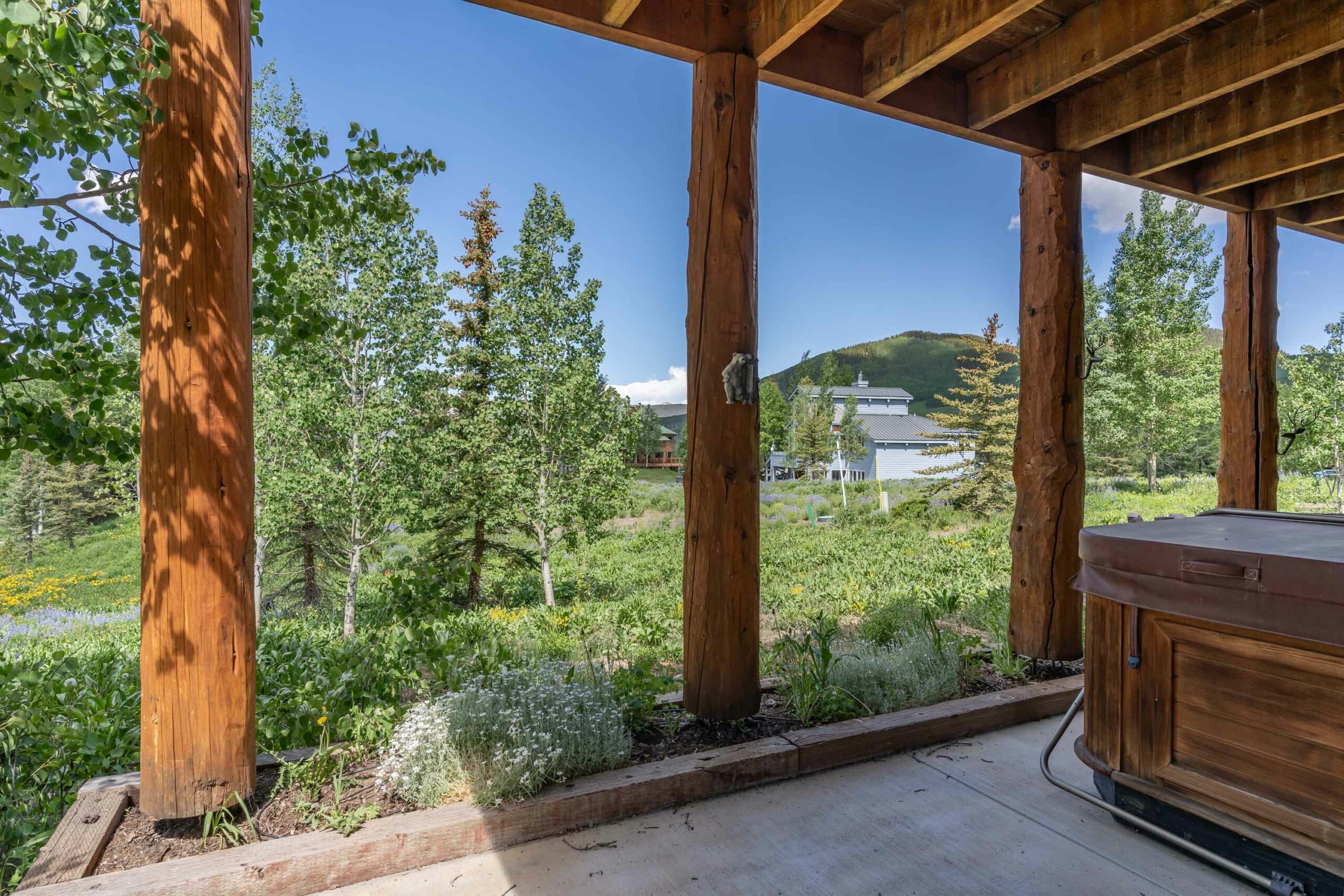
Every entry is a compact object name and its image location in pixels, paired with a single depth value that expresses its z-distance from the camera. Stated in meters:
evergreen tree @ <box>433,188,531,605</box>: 8.83
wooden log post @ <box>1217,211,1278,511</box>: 4.18
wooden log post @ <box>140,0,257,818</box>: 1.58
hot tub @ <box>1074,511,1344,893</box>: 1.43
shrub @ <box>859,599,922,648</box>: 3.46
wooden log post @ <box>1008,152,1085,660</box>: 3.04
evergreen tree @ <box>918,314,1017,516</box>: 13.33
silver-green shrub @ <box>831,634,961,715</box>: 2.64
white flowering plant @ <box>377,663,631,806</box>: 1.88
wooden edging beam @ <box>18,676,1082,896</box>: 1.53
